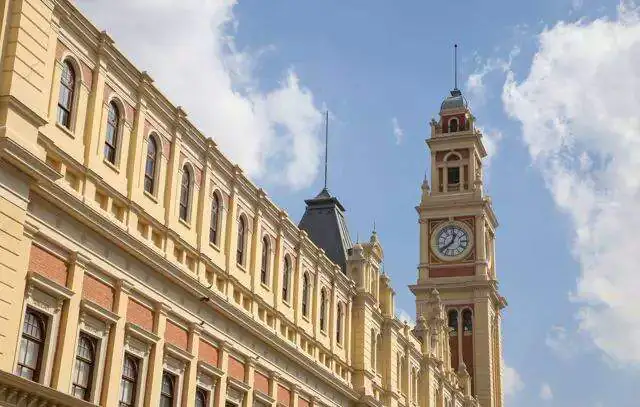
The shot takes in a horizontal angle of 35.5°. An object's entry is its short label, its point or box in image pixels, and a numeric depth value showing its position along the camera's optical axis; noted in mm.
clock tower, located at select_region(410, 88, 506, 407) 77500
